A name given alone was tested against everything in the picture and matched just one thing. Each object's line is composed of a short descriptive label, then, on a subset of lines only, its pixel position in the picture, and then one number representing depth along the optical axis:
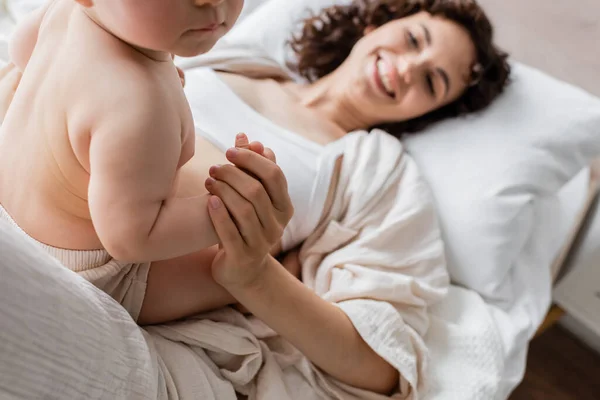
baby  0.45
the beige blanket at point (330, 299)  0.42
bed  0.90
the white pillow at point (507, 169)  1.03
